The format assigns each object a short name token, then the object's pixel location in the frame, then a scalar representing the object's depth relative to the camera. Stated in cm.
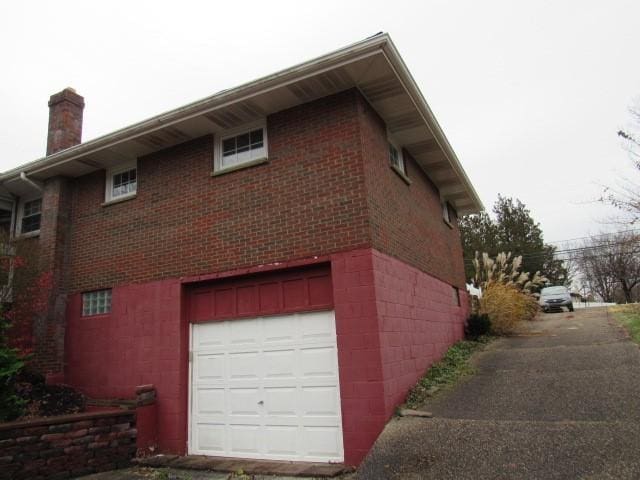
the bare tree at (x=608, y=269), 4281
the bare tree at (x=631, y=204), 1162
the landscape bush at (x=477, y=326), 1282
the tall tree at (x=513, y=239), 3544
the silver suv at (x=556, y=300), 2235
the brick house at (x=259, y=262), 684
